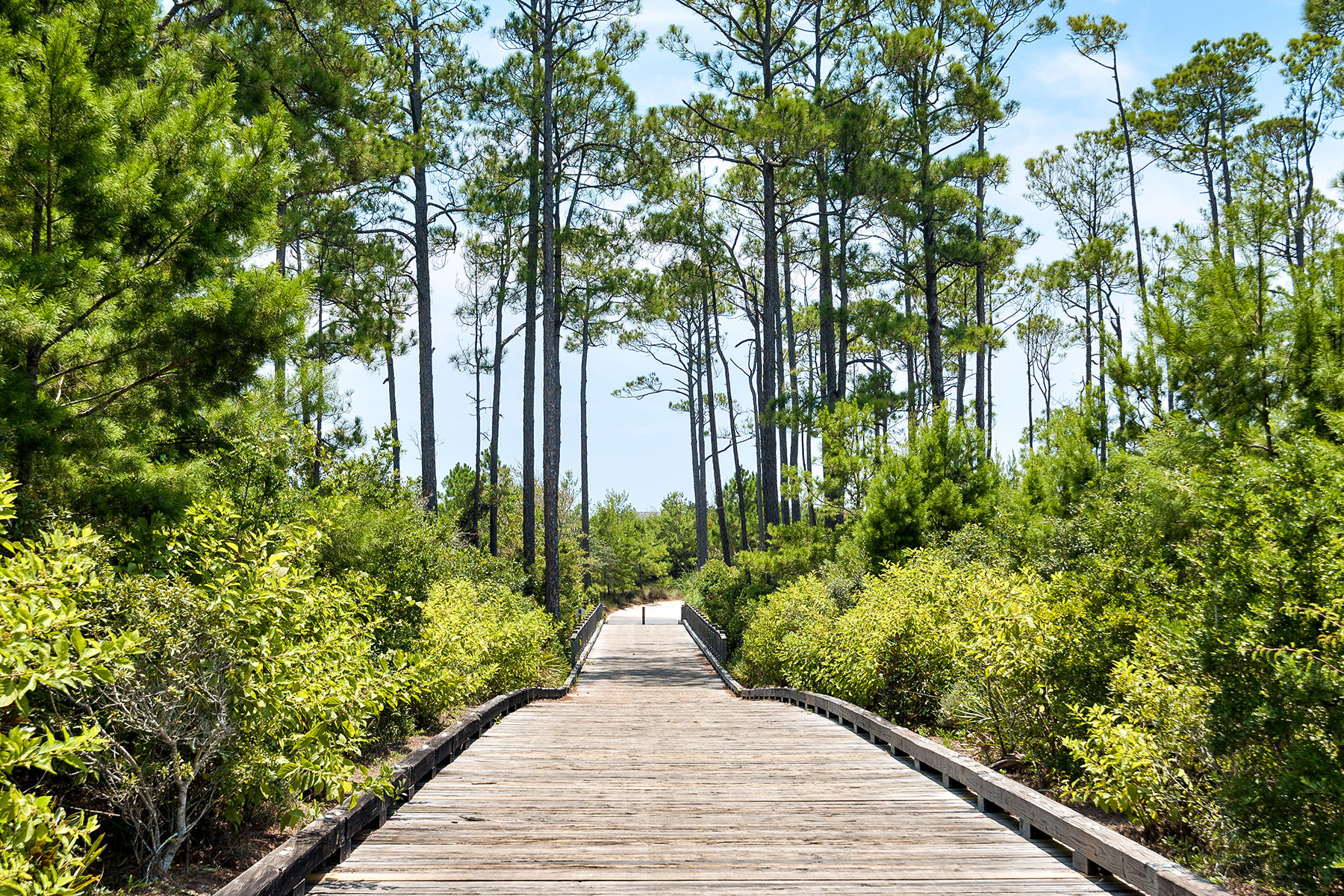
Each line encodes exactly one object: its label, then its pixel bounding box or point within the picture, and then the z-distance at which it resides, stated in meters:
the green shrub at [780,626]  11.16
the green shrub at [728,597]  18.70
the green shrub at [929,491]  13.39
